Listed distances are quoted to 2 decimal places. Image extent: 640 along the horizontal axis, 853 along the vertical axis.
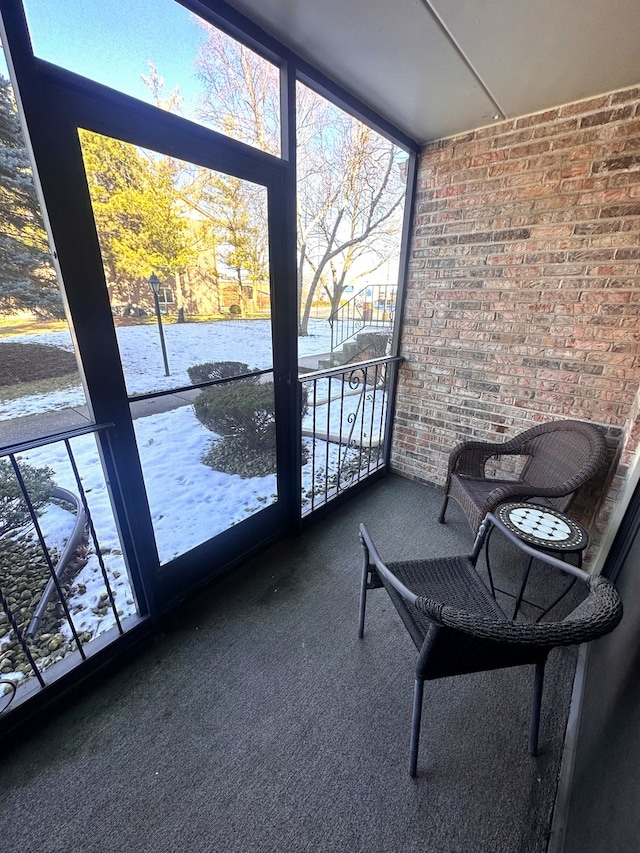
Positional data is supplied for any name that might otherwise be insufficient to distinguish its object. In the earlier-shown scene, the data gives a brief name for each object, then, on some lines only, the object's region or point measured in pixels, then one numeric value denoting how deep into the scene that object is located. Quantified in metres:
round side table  1.40
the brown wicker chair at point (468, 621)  0.85
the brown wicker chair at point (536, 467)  1.82
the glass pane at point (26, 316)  0.95
